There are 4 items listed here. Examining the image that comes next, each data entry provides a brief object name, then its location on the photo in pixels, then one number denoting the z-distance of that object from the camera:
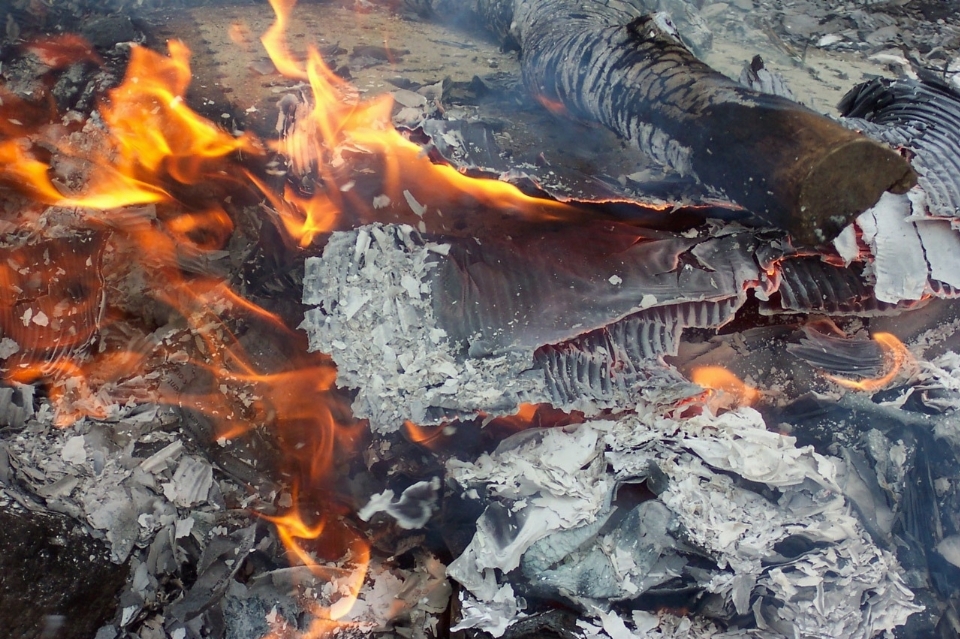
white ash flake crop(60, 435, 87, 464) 0.84
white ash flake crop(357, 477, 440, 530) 0.84
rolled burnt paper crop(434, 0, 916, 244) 0.70
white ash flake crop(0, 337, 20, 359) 0.86
